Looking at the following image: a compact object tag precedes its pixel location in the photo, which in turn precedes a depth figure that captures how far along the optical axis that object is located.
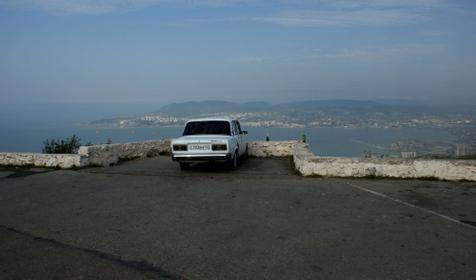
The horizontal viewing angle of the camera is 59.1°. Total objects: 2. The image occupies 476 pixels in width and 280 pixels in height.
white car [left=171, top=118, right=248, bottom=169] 11.88
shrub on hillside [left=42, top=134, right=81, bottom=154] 17.00
